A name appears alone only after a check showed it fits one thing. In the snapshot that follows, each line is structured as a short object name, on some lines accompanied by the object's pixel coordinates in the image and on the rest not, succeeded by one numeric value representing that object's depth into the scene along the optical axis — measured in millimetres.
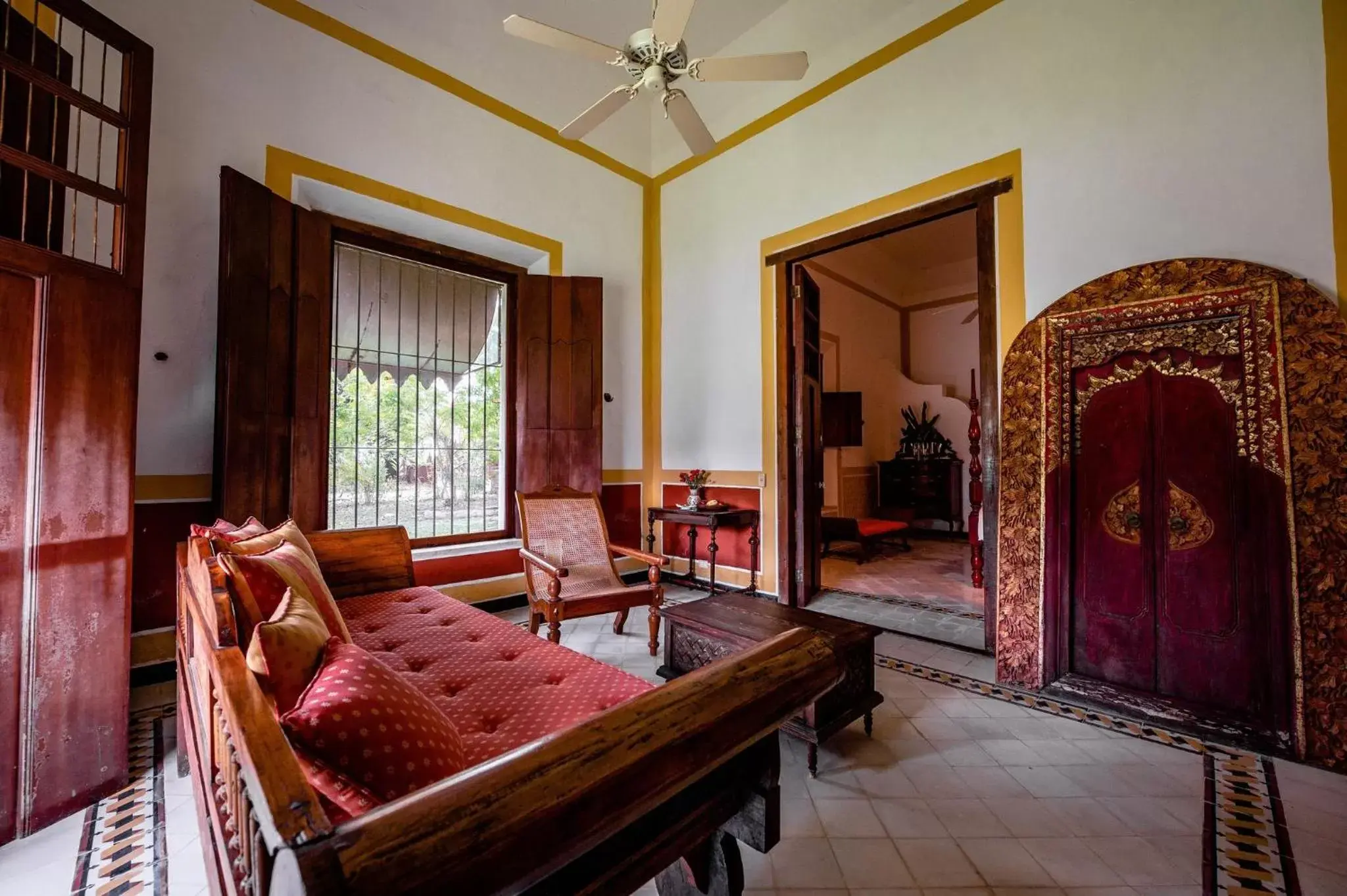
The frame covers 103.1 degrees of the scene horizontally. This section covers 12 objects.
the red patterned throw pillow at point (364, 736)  756
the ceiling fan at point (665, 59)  2543
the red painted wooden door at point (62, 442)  1692
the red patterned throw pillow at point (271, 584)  1138
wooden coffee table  1959
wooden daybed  431
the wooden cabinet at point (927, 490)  7145
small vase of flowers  4398
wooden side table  4117
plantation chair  2932
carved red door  2223
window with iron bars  3686
